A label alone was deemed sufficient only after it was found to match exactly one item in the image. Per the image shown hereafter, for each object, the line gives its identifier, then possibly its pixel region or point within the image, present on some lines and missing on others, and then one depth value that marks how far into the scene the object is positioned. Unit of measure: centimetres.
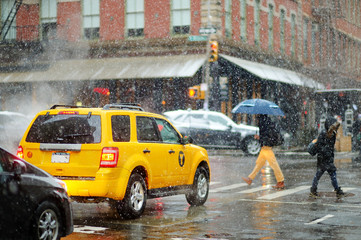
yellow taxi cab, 1001
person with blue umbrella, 1568
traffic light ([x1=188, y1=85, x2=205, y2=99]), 3183
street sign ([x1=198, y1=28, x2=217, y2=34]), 2997
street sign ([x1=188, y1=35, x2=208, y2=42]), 3000
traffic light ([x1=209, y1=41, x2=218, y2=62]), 3108
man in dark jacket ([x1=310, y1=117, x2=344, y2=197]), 1380
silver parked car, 2886
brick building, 3541
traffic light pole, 3237
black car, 690
